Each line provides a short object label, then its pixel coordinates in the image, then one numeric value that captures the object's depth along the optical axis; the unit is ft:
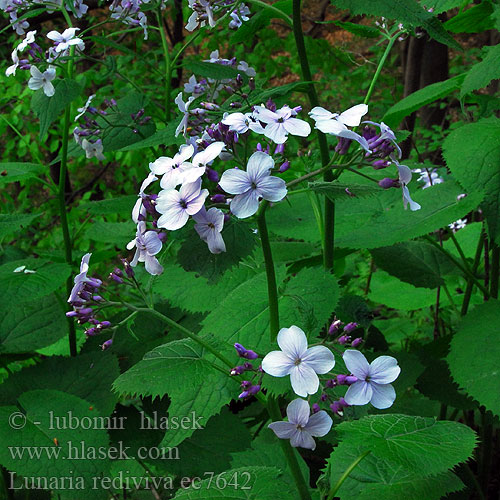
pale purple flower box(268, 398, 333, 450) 0.87
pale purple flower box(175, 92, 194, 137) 1.02
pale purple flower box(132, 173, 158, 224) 0.92
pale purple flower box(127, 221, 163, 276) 0.90
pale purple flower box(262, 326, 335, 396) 0.85
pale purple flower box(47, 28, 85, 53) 1.47
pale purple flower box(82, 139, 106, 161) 1.61
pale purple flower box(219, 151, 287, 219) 0.84
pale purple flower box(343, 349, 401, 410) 0.87
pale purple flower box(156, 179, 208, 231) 0.85
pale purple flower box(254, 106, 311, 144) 0.89
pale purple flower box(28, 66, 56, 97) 1.45
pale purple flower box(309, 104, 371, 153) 0.88
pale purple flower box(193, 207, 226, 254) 0.85
